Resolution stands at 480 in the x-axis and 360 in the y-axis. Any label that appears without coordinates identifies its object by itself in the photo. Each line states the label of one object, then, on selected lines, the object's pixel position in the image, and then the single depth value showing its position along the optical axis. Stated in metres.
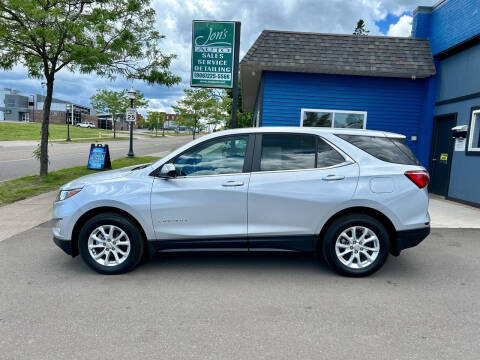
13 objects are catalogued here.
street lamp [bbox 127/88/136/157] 20.38
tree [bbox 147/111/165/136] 74.38
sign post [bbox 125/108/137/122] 19.70
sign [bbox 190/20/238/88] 8.32
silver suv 3.99
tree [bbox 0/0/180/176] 8.42
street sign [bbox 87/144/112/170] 13.53
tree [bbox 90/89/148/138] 52.31
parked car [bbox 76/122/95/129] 83.11
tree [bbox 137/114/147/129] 82.31
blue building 9.61
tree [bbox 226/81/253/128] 35.19
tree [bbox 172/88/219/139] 39.12
